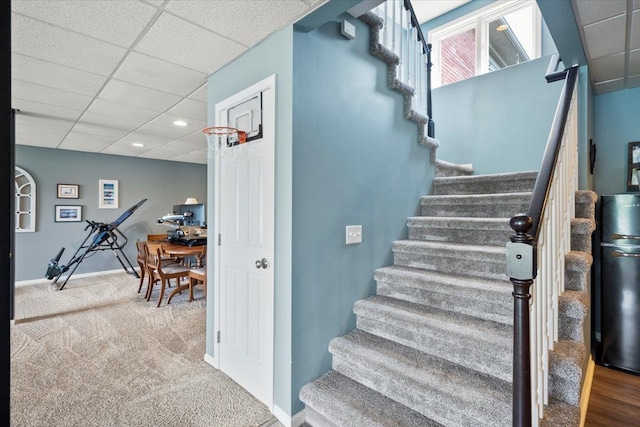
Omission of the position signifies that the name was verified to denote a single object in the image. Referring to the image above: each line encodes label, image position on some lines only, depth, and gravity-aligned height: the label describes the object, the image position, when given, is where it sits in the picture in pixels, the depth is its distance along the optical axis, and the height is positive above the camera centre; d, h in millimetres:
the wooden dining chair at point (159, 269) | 4199 -794
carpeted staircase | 1540 -710
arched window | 5414 +197
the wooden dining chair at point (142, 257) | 4684 -683
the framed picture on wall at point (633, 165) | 3020 +481
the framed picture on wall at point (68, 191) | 5852 +409
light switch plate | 2204 -147
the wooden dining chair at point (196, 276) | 4176 -846
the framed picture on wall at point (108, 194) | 6301 +384
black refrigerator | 2555 -567
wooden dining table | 4309 -536
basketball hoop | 2295 +570
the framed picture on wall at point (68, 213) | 5841 -10
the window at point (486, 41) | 3881 +2360
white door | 2039 -332
